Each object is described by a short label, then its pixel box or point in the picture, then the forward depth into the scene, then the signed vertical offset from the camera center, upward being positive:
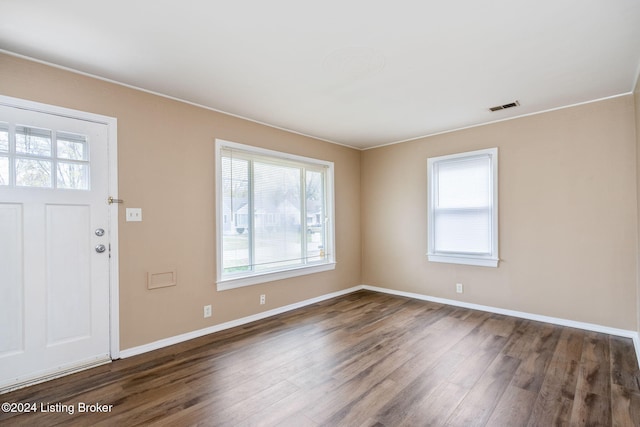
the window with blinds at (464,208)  4.08 +0.08
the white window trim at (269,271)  3.54 -0.37
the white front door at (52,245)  2.34 -0.23
